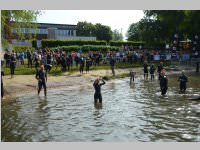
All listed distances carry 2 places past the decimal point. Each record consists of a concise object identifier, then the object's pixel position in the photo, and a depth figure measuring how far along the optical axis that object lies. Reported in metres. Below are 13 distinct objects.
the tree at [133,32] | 53.55
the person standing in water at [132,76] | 19.74
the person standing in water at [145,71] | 20.98
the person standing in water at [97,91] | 12.47
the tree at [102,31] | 56.97
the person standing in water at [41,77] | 14.50
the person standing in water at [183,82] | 15.53
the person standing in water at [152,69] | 20.55
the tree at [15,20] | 16.85
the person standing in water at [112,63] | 21.77
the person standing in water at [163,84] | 14.77
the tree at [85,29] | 56.55
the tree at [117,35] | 85.99
